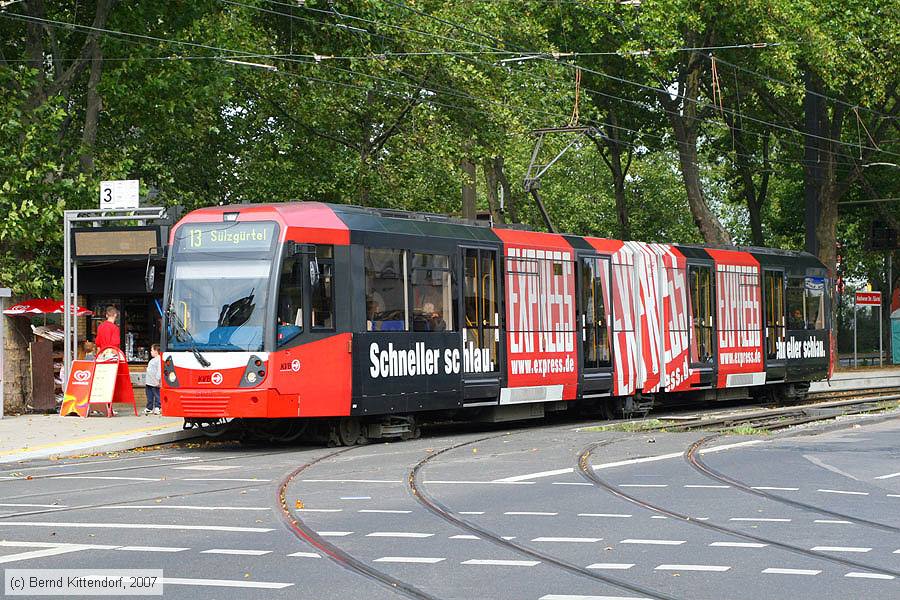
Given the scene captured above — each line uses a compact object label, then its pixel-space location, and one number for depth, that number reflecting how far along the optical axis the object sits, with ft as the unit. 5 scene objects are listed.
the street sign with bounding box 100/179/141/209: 74.38
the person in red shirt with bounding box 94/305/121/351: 77.77
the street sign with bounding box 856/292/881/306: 163.32
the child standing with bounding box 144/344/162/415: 82.58
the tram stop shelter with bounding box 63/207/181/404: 75.10
